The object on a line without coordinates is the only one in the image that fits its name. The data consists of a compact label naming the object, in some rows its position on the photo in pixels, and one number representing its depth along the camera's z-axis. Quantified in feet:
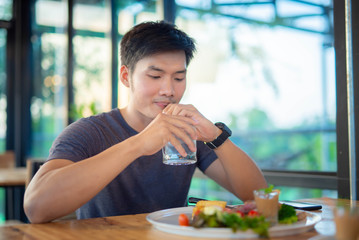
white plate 3.32
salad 3.26
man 4.93
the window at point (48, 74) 17.76
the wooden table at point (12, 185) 10.36
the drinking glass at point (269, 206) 3.56
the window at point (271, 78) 7.73
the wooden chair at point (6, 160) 14.27
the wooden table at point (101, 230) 3.50
